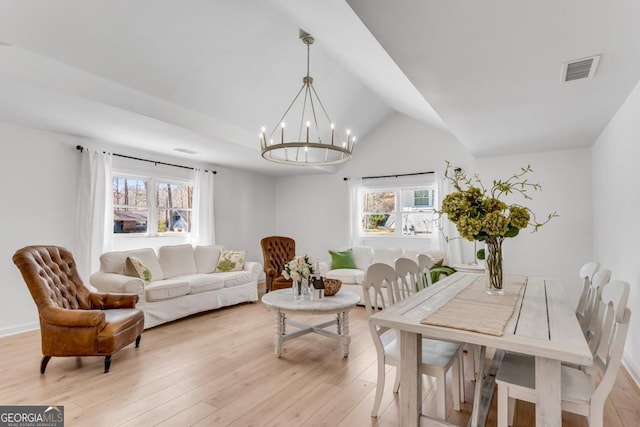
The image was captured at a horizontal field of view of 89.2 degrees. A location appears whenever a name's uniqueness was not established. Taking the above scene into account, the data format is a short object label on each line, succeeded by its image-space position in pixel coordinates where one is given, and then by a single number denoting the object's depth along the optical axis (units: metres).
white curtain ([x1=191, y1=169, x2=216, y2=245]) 5.53
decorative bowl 3.34
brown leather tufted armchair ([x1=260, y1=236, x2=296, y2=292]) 5.01
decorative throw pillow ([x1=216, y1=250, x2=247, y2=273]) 5.15
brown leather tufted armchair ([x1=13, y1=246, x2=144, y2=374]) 2.68
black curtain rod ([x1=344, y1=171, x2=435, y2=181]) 5.54
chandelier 3.23
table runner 1.50
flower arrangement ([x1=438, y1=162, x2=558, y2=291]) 2.02
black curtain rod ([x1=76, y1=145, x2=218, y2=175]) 4.13
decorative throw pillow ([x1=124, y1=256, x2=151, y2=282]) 3.94
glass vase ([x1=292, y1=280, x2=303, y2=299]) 3.36
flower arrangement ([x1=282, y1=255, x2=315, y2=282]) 3.35
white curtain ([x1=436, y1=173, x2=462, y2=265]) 5.12
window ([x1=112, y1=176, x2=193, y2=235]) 4.72
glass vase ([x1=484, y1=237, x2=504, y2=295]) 2.13
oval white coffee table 2.98
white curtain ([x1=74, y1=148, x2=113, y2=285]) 4.13
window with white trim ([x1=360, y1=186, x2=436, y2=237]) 5.66
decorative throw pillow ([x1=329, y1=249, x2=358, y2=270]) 5.54
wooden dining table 1.32
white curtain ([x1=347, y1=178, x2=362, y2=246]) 6.19
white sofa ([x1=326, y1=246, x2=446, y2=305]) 5.00
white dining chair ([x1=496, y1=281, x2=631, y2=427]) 1.36
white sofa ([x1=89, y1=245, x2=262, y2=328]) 3.77
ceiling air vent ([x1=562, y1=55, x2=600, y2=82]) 2.03
